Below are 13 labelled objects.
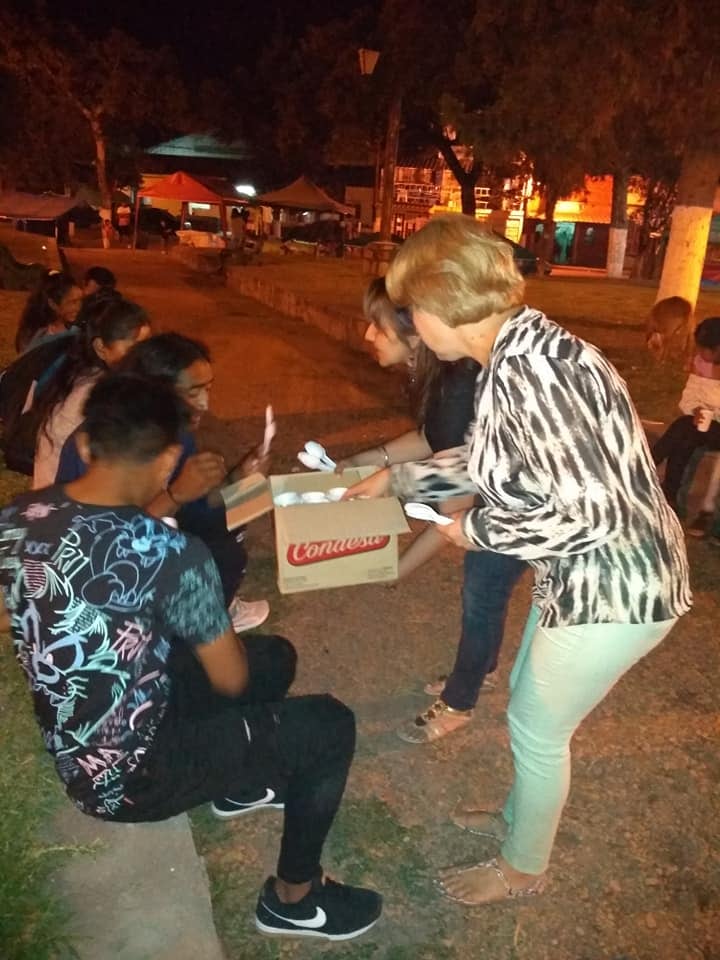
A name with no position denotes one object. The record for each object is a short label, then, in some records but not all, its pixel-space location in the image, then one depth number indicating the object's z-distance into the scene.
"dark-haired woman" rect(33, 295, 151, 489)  3.49
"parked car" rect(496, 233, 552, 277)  25.77
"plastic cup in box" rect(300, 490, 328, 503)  2.83
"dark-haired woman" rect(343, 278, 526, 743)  2.83
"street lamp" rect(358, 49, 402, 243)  15.88
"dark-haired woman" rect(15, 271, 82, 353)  5.22
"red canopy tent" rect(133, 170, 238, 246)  27.55
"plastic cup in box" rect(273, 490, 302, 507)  2.77
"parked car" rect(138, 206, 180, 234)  33.35
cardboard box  2.71
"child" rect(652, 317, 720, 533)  5.22
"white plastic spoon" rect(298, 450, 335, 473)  3.02
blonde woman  1.76
